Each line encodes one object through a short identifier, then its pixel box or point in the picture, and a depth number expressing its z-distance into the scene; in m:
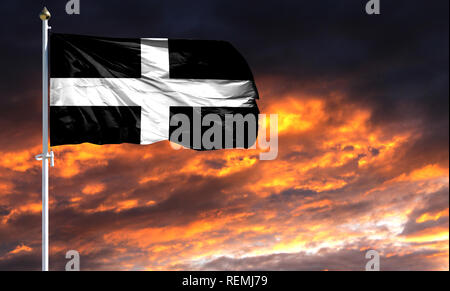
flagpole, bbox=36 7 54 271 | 13.50
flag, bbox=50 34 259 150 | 14.42
